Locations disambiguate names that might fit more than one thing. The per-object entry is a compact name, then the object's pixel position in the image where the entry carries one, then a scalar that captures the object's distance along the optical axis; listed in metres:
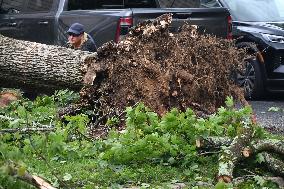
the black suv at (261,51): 18.17
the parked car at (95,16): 15.21
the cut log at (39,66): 12.37
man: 15.01
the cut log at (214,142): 9.11
